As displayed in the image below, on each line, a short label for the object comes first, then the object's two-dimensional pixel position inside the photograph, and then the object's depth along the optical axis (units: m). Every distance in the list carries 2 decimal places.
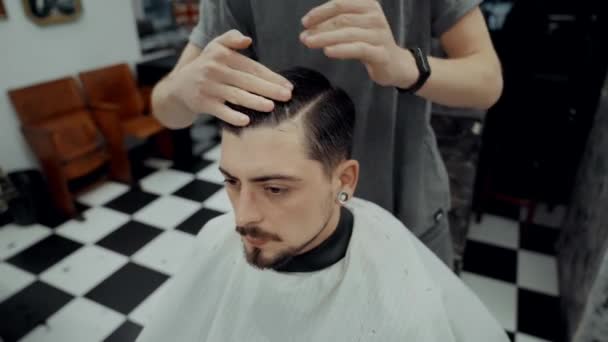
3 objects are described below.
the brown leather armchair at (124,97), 3.52
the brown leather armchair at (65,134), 3.02
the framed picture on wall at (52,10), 3.05
